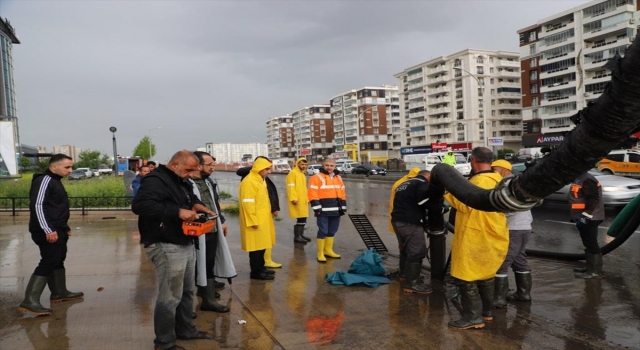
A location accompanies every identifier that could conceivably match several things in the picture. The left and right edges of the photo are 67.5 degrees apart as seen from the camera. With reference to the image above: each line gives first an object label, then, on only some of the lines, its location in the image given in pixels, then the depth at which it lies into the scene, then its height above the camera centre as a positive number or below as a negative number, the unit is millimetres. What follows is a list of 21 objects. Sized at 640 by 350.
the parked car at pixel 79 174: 47962 -623
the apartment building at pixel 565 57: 60344 +12774
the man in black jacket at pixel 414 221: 5910 -844
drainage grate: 8484 -1403
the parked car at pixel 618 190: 12734 -1227
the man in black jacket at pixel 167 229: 3871 -530
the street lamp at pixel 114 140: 21031 +1171
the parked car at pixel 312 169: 51250 -1225
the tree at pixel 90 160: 94362 +1579
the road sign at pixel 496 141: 37344 +689
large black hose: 1776 +15
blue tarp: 6297 -1617
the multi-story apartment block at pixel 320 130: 149125 +8514
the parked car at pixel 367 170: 45156 -1423
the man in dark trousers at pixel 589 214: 6203 -895
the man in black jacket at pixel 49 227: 5262 -647
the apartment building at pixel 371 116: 121750 +10233
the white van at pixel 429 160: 31984 -656
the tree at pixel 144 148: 75750 +2725
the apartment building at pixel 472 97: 90438 +10480
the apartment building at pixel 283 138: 173750 +7800
